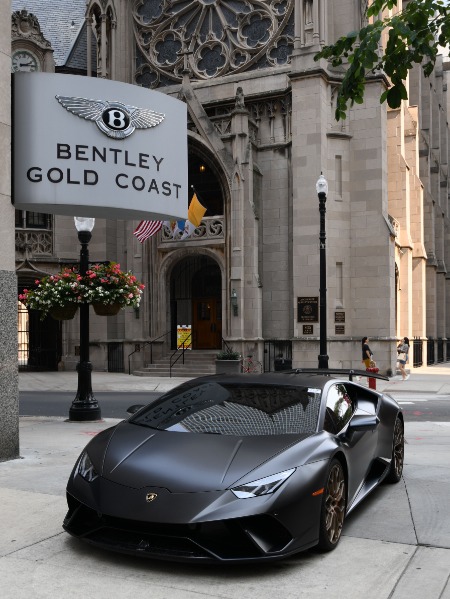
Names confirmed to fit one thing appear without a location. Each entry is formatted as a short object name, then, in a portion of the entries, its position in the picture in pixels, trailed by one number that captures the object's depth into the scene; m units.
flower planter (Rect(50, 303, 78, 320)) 14.21
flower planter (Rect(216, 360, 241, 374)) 24.50
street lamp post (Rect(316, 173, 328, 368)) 17.59
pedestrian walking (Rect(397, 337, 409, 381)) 25.58
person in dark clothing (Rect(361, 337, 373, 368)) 22.28
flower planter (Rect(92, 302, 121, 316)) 14.41
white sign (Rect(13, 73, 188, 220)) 9.27
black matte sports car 4.60
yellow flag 27.94
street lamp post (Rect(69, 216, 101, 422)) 13.23
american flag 26.64
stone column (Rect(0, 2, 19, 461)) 8.66
